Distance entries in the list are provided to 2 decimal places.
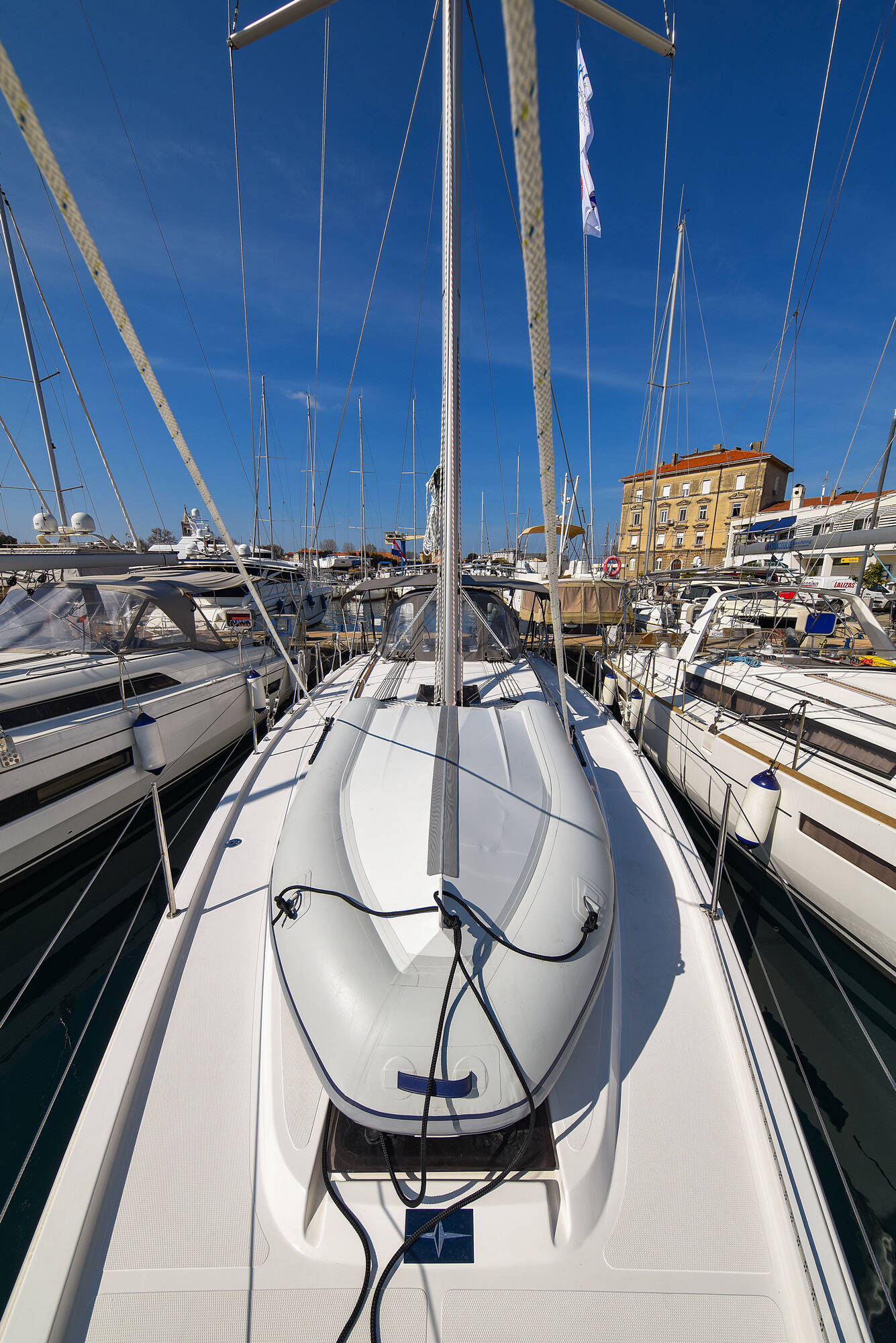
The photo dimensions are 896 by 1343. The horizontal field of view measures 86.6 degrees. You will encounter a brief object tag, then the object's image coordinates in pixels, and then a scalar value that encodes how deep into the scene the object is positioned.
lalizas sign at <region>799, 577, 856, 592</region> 9.43
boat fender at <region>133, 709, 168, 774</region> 4.75
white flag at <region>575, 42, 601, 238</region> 3.28
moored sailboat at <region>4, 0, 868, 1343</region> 1.35
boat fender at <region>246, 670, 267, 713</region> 6.05
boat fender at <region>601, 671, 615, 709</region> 7.96
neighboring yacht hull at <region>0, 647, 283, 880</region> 3.73
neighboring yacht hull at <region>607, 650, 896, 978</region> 3.13
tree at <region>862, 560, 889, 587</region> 20.47
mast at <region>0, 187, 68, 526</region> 7.45
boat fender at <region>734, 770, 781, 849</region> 3.76
